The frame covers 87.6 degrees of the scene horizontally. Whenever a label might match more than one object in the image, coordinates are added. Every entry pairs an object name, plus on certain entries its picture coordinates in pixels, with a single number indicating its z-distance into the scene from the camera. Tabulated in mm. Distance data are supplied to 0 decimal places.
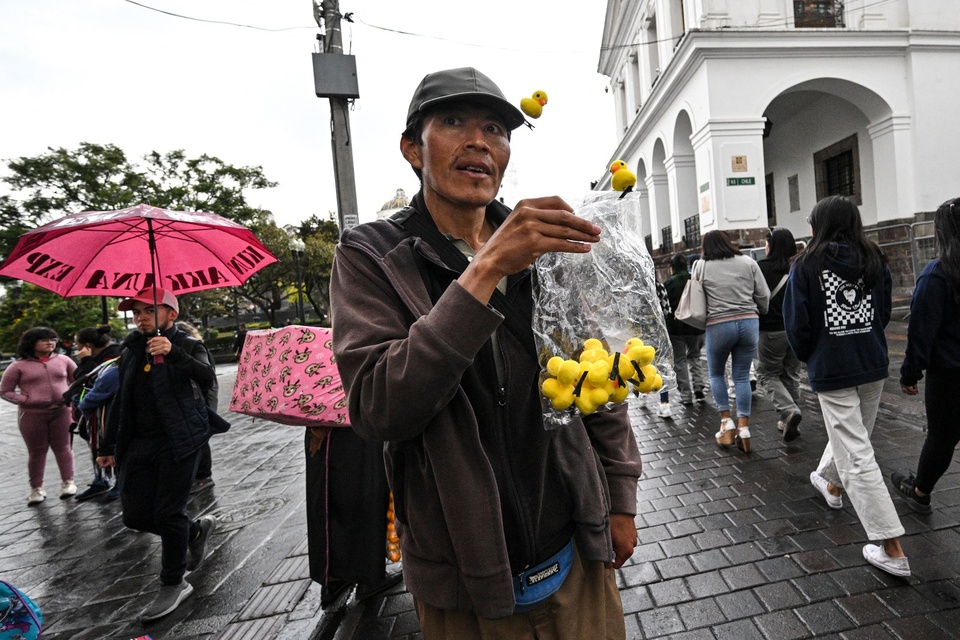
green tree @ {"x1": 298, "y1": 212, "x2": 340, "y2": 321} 30578
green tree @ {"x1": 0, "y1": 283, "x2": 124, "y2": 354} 22547
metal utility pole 7355
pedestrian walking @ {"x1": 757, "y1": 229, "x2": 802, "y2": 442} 5000
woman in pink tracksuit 5582
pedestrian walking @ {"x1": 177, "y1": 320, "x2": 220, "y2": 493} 5473
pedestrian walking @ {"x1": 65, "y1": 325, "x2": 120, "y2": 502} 5305
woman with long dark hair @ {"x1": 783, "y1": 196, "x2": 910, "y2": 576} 2936
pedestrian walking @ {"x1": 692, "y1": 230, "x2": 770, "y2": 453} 4816
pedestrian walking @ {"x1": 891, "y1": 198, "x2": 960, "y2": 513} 2918
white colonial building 14219
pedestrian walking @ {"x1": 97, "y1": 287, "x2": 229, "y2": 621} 3250
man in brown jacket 1014
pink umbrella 3072
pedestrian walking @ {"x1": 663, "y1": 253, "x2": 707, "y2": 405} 6023
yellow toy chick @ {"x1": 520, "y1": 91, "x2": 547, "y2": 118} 1362
